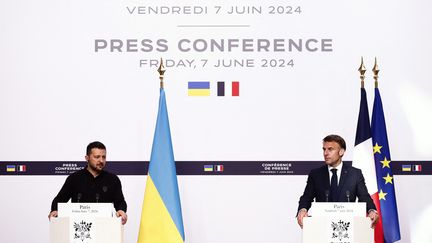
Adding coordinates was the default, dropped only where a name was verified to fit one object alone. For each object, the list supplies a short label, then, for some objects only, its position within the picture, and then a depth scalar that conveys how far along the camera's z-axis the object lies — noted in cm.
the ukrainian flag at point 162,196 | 1323
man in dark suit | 1179
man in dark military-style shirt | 1238
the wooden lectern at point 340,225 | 1046
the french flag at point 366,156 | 1357
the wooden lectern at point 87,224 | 1085
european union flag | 1359
